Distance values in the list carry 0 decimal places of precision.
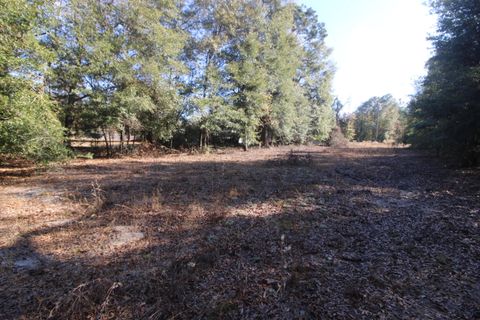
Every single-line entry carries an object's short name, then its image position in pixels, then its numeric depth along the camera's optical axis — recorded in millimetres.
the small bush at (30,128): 6566
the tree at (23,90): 6473
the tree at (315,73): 24141
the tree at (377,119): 49688
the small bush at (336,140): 25447
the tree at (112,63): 11469
